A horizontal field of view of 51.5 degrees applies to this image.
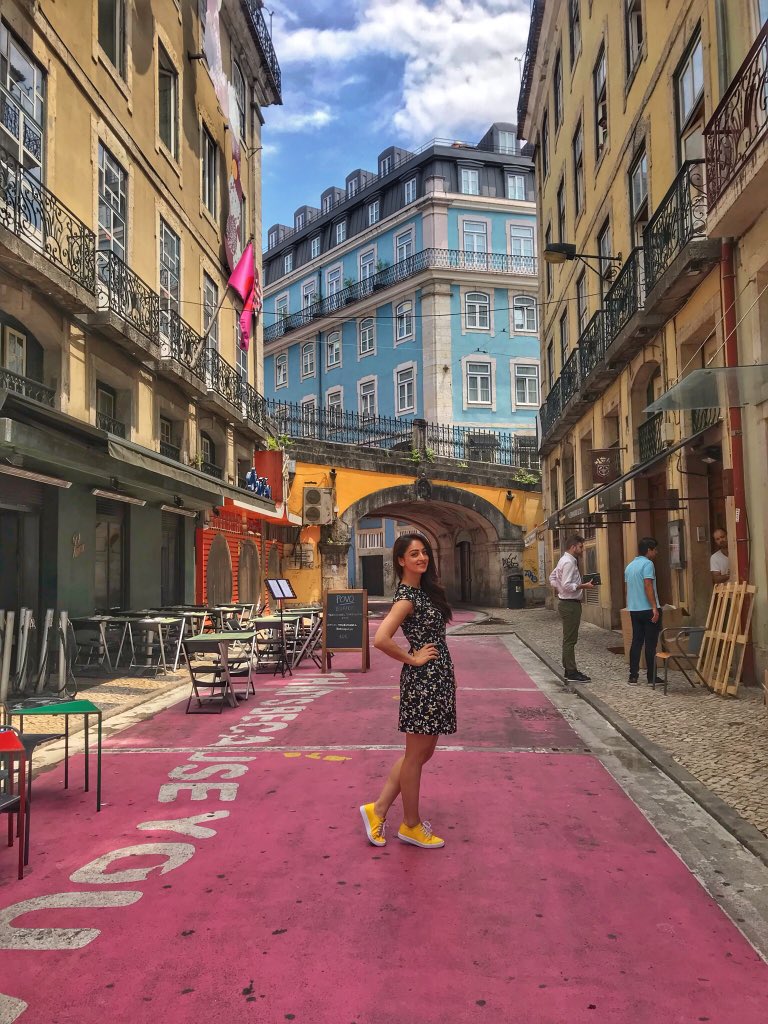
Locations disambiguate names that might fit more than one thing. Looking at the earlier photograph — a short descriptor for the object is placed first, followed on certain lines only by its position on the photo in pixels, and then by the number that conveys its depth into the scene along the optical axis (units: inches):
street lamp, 589.9
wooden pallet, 322.3
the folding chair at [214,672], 331.3
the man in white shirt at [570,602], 377.7
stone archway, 1025.5
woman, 155.6
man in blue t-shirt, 354.3
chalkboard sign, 442.9
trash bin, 1055.6
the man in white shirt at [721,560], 395.2
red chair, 144.2
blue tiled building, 1369.3
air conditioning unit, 911.0
